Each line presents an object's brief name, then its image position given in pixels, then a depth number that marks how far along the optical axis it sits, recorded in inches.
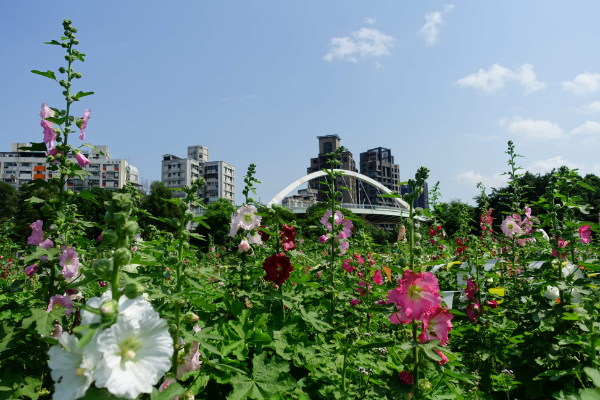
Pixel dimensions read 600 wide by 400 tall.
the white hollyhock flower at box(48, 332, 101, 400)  43.3
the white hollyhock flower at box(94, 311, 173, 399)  43.4
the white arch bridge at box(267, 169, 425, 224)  2466.8
